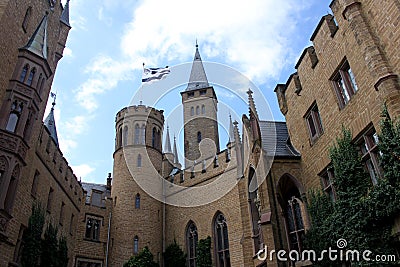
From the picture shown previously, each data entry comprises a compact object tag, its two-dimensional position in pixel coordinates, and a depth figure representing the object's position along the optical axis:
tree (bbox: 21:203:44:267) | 14.39
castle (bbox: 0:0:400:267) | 9.25
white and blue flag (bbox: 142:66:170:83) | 27.97
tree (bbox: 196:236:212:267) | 23.86
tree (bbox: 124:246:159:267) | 24.30
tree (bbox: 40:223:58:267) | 16.58
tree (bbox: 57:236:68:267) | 18.25
